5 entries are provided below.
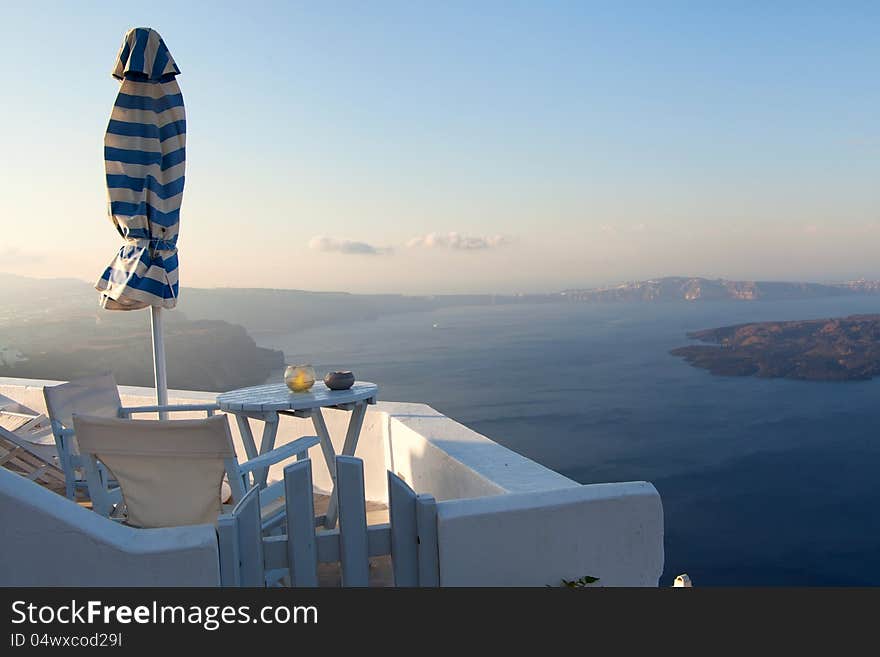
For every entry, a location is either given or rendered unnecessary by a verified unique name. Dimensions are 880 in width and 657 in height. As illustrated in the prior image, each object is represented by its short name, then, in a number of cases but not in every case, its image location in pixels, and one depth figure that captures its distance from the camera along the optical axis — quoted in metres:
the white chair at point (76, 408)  2.86
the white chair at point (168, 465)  1.77
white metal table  2.59
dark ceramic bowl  2.90
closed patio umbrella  3.17
